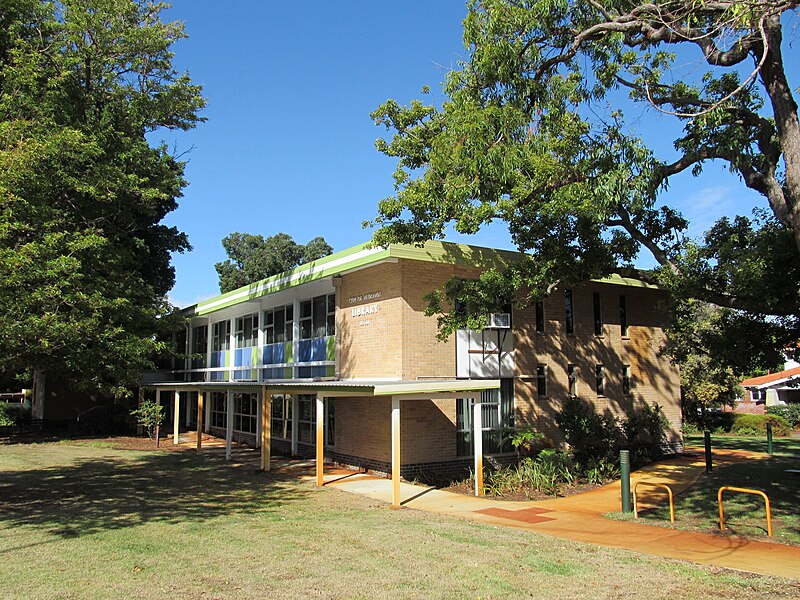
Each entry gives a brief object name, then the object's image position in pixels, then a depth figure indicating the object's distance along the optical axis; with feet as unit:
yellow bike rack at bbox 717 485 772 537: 33.15
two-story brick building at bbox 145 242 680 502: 55.83
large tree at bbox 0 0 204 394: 43.78
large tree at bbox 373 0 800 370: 35.19
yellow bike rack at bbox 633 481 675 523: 36.85
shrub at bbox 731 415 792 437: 107.76
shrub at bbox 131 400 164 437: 88.28
